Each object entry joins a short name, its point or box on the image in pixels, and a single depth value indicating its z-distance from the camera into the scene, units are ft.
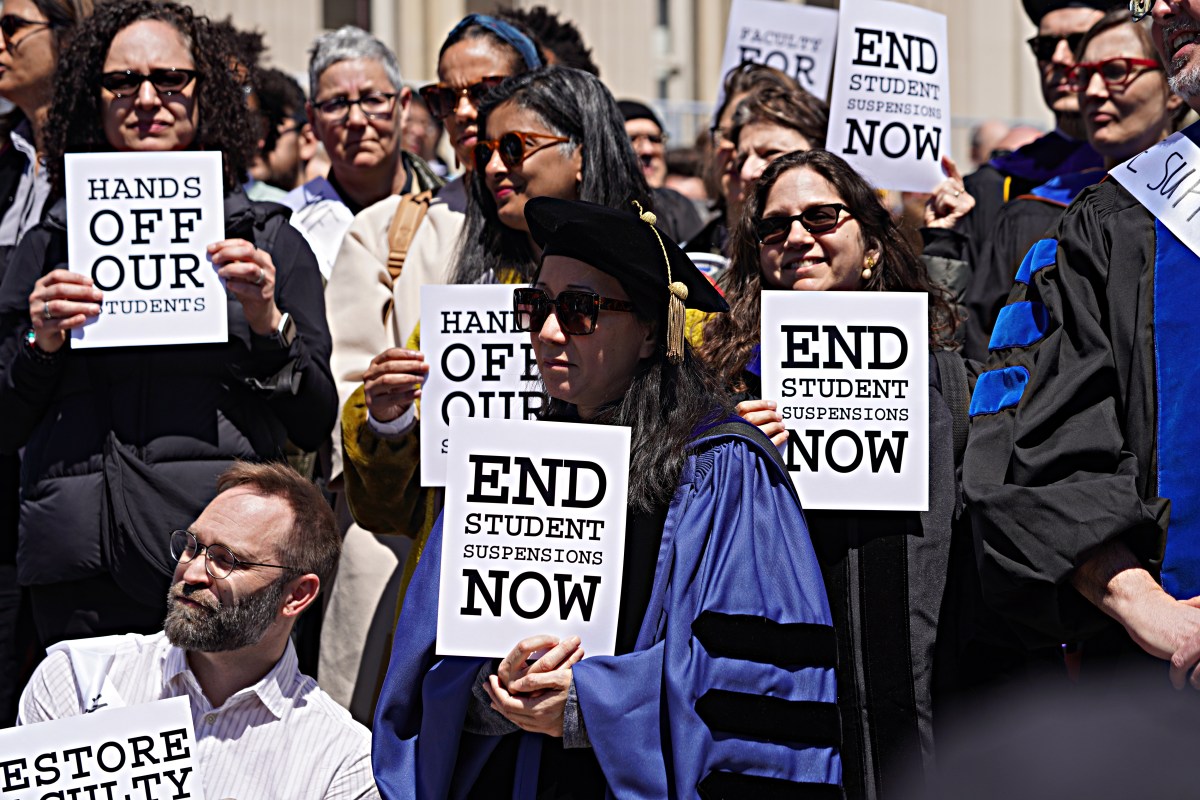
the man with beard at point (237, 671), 14.72
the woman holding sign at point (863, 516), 13.85
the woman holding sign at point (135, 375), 16.21
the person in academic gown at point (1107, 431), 11.38
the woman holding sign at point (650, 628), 11.62
